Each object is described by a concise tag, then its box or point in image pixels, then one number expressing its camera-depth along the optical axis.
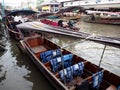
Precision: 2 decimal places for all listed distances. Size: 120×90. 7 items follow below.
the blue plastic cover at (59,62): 3.67
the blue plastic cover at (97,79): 2.84
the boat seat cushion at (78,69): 3.29
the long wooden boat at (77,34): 2.11
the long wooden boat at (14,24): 7.00
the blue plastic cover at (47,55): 4.20
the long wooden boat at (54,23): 8.18
